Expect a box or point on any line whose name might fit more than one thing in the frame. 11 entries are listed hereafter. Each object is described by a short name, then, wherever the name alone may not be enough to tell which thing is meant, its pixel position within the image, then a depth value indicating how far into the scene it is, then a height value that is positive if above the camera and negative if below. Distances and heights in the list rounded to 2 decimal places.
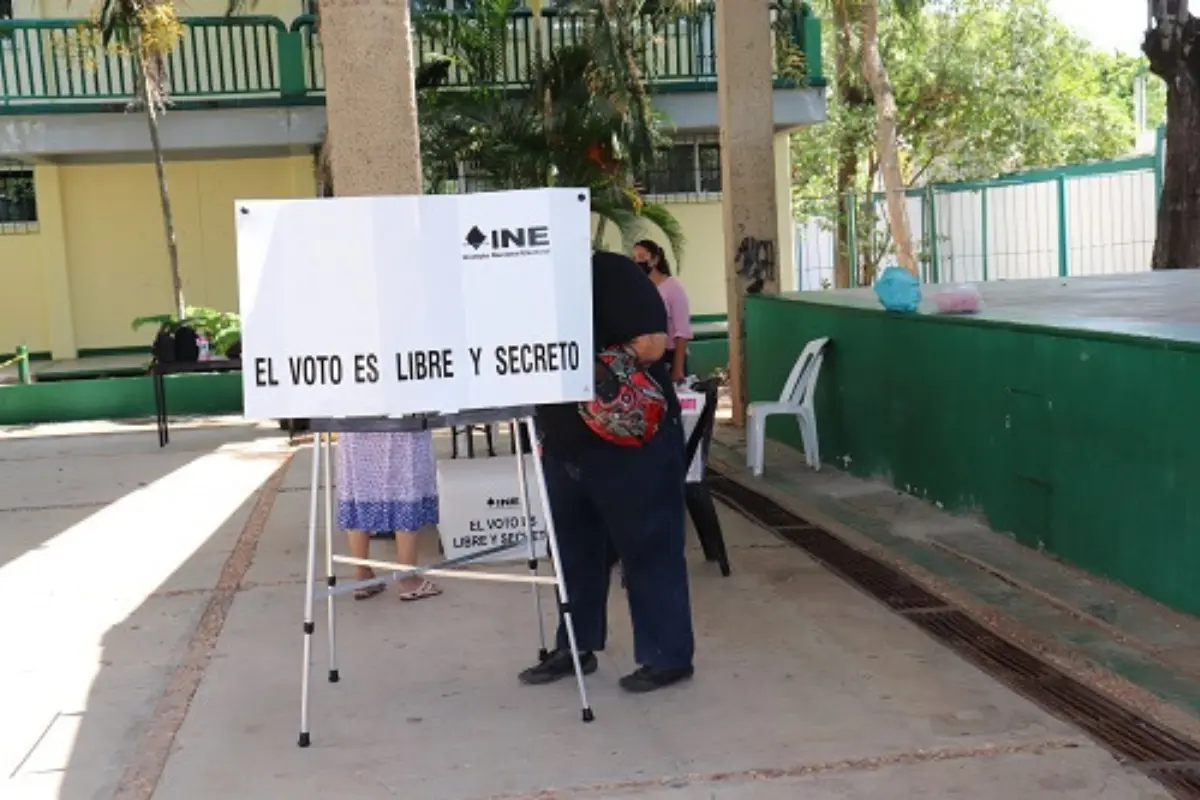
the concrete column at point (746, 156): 12.93 +0.79
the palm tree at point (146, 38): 15.69 +2.60
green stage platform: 6.11 -0.99
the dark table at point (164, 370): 13.59 -0.94
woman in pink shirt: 10.41 -0.42
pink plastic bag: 8.87 -0.43
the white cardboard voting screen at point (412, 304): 4.74 -0.15
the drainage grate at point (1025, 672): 4.52 -1.68
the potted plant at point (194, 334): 13.75 -0.66
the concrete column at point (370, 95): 7.48 +0.87
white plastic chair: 10.54 -1.23
